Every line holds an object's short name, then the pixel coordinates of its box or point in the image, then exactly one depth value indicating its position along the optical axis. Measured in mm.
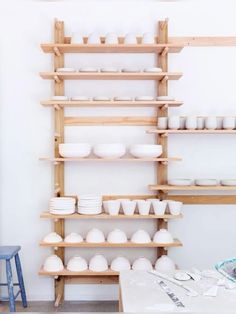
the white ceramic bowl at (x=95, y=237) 3080
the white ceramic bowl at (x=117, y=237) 3075
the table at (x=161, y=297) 1596
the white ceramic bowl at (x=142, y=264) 3069
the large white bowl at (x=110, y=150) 3107
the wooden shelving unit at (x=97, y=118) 3088
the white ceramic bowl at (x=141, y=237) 3078
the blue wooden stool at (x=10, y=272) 2932
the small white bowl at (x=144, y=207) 3098
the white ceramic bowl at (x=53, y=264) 3062
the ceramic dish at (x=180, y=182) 3176
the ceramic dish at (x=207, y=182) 3180
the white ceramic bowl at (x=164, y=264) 3051
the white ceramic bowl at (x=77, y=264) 3055
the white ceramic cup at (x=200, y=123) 3168
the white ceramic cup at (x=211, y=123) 3125
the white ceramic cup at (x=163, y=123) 3154
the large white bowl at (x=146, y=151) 3119
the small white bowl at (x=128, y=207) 3096
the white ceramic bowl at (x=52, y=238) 3080
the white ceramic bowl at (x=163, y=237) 3070
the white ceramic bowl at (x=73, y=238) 3086
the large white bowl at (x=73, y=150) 3102
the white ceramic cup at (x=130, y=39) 3162
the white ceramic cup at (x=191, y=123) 3119
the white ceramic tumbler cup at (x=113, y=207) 3096
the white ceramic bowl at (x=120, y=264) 3085
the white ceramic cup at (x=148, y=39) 3162
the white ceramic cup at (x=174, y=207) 3100
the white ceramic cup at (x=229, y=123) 3145
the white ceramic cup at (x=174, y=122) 3102
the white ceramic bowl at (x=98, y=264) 3057
